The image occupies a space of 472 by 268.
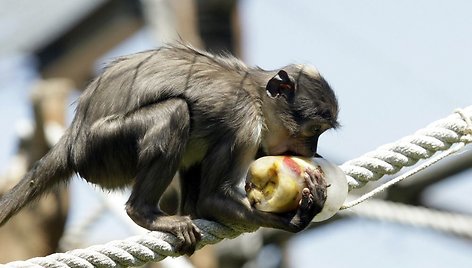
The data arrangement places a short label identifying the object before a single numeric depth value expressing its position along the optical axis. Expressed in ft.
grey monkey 38.32
